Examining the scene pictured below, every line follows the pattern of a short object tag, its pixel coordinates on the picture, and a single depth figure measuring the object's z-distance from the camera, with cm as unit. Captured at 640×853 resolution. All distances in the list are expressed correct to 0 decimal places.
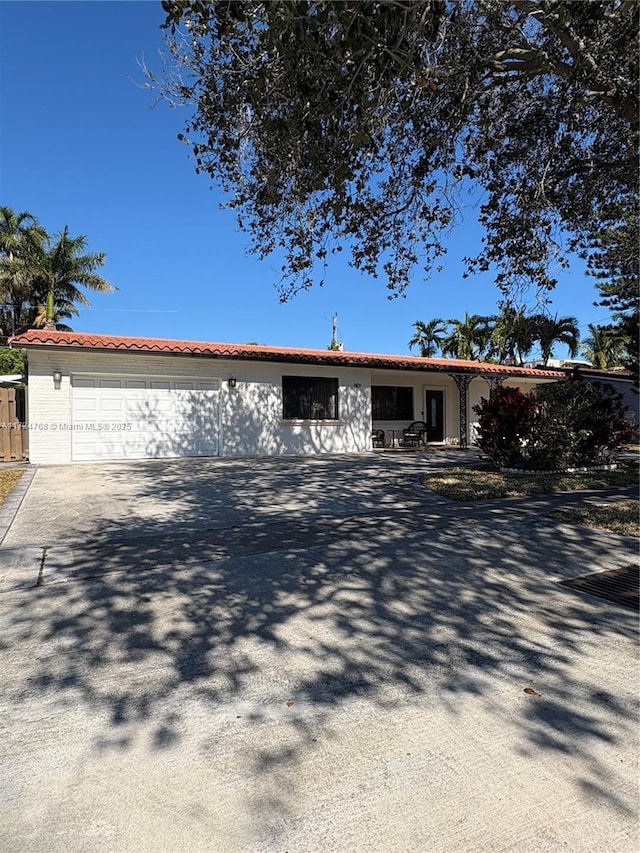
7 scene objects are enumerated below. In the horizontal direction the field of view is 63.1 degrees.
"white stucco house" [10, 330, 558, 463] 1327
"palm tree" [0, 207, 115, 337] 2639
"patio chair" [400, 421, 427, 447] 1930
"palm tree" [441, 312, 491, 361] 3034
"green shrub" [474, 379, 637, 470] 1120
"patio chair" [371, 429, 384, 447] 1895
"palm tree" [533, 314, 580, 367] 2533
